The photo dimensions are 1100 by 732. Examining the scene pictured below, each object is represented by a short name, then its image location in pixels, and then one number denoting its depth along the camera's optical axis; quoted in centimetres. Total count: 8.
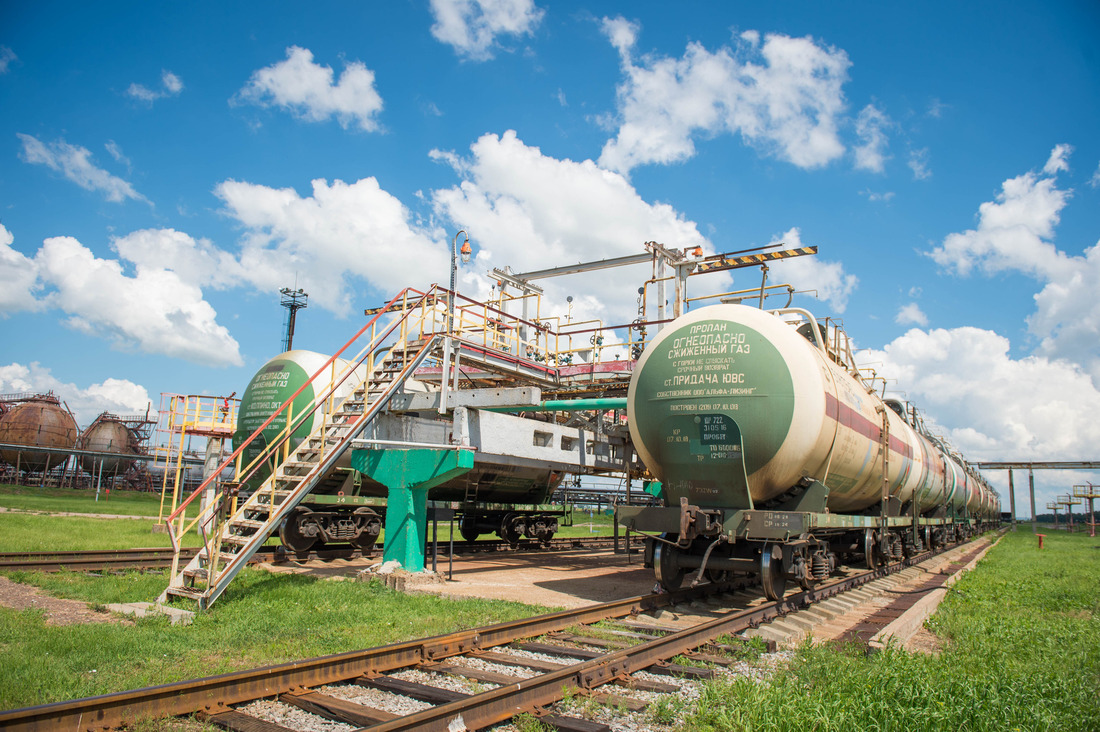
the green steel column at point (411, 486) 1193
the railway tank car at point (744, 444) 859
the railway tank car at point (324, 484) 1434
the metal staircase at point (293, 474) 872
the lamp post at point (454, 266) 1308
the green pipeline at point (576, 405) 1228
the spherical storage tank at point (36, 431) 4531
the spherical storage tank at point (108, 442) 4906
